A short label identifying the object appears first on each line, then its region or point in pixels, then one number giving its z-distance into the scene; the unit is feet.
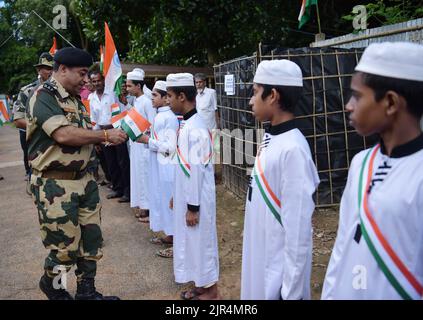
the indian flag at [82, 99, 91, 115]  23.14
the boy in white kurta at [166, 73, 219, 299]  10.56
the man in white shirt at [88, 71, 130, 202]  21.91
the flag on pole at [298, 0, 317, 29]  21.18
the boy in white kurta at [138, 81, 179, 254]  14.97
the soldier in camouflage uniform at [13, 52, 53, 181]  18.33
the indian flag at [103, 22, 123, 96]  18.34
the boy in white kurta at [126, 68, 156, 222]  18.63
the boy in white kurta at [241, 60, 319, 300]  6.55
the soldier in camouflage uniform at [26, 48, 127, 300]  9.82
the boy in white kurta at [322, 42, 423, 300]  4.85
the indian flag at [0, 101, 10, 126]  35.75
